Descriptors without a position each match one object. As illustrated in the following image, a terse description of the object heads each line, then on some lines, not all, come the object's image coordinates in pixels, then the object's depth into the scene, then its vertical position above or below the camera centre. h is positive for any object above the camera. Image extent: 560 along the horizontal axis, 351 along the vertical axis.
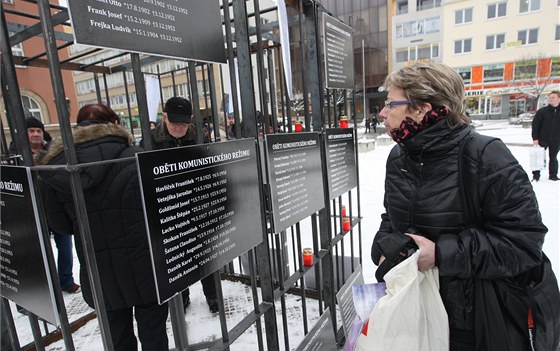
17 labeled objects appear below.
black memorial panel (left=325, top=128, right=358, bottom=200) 2.40 -0.35
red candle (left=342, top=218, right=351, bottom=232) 2.88 -1.00
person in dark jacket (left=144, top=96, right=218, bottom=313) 2.15 -0.03
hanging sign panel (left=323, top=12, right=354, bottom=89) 2.31 +0.48
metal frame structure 0.95 +0.04
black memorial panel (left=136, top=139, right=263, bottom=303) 1.02 -0.30
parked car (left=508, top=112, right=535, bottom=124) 20.94 -1.10
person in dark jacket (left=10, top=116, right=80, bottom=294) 3.23 -1.15
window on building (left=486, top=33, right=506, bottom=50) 27.41 +5.42
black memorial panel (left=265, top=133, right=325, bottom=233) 1.71 -0.33
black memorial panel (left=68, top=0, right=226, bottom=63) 0.88 +0.33
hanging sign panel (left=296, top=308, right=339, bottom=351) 2.05 -1.45
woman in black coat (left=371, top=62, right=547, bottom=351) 1.21 -0.38
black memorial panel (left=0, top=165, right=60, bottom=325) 1.03 -0.36
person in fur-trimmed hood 1.56 -0.39
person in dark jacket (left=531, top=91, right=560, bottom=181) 6.30 -0.58
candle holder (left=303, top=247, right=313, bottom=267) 2.30 -0.99
